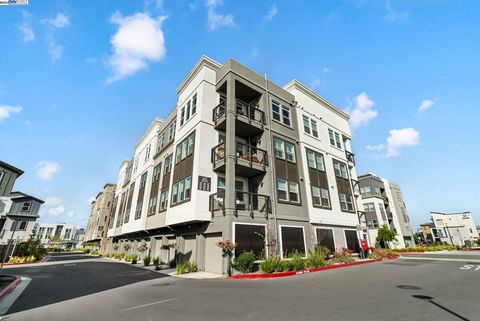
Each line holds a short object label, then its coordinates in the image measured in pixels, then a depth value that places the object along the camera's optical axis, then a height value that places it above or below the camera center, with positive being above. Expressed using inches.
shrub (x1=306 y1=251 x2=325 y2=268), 587.6 -45.5
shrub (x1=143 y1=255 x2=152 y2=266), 826.2 -58.1
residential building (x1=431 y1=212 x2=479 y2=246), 2482.8 +168.8
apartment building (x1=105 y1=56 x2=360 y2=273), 618.2 +222.9
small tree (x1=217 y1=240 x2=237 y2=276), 512.0 -9.3
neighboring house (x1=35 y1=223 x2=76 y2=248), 3902.1 +230.9
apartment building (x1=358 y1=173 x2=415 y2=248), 1729.8 +265.4
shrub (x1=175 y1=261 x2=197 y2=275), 580.7 -60.0
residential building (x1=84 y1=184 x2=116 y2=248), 1990.5 +273.6
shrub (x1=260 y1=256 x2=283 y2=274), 500.7 -47.6
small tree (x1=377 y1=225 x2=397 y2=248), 1337.4 +41.4
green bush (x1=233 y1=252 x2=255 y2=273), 511.5 -42.0
